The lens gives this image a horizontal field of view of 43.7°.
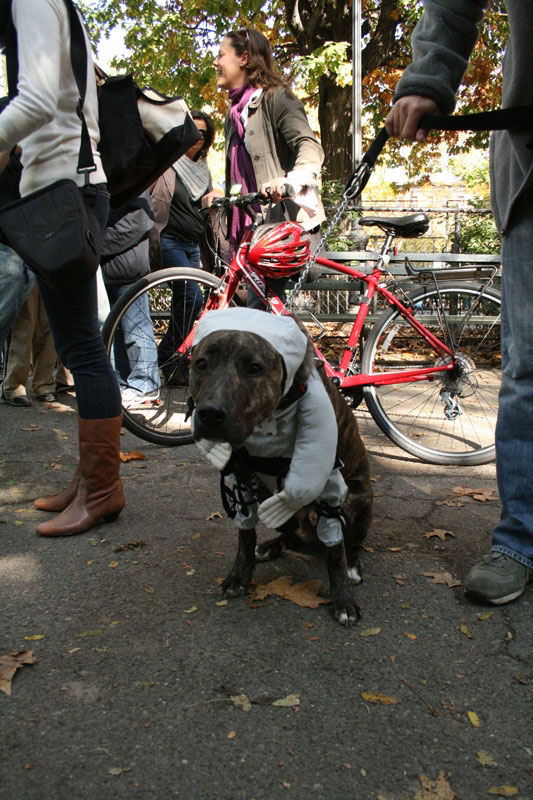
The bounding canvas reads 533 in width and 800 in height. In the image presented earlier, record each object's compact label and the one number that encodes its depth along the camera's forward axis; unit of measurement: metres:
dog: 1.96
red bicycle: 4.07
